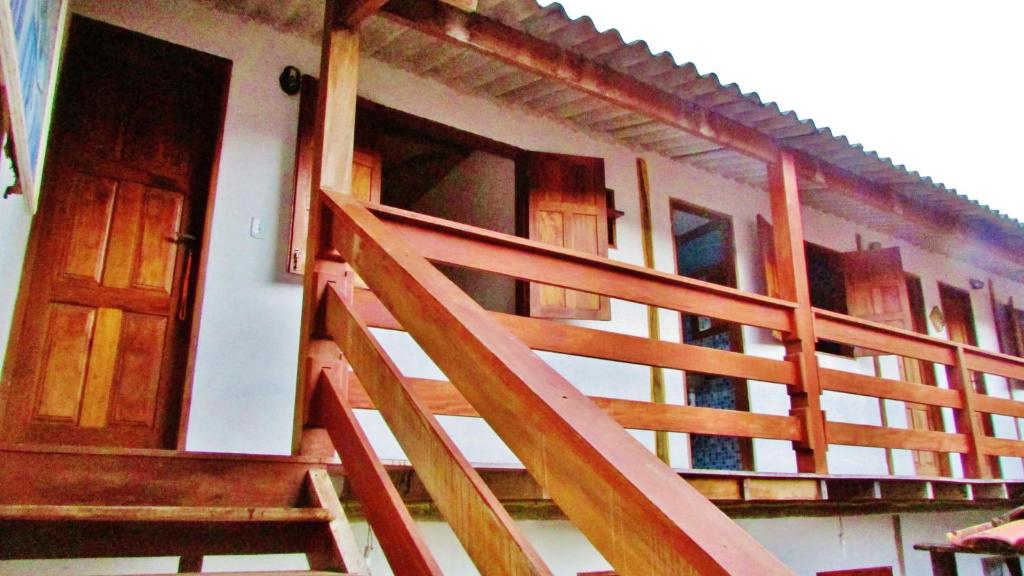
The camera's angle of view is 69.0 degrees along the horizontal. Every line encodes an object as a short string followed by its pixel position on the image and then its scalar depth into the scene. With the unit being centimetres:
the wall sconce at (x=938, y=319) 893
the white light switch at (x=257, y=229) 445
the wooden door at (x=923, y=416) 835
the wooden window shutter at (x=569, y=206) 552
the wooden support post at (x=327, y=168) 263
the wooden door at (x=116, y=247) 392
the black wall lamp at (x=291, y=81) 468
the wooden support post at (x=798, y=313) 427
